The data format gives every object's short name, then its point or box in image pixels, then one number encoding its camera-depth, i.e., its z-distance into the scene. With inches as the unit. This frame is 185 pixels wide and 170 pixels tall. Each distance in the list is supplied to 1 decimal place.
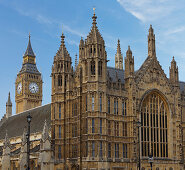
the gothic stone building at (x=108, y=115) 2407.7
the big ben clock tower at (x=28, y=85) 4956.0
